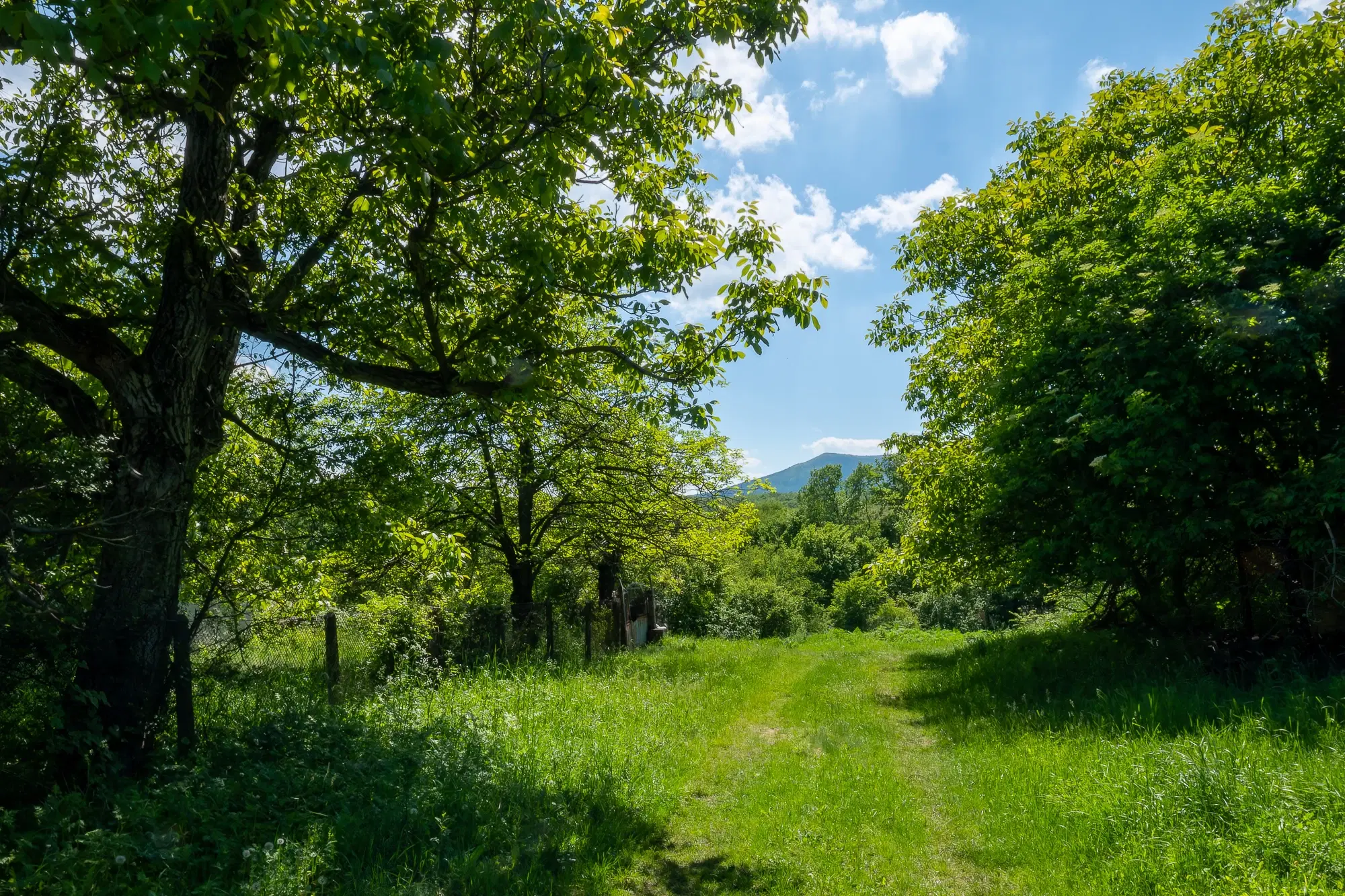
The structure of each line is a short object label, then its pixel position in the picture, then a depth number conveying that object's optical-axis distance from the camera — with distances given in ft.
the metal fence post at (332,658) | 29.17
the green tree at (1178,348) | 27.20
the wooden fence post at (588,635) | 50.26
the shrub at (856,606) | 131.23
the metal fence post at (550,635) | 46.52
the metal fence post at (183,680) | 19.81
